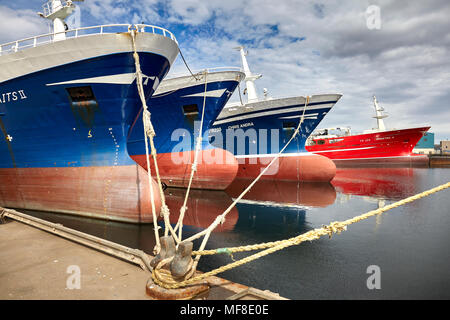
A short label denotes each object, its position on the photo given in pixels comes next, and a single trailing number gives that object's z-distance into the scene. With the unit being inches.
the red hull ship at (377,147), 1229.7
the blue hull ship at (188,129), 495.2
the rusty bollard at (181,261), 107.1
